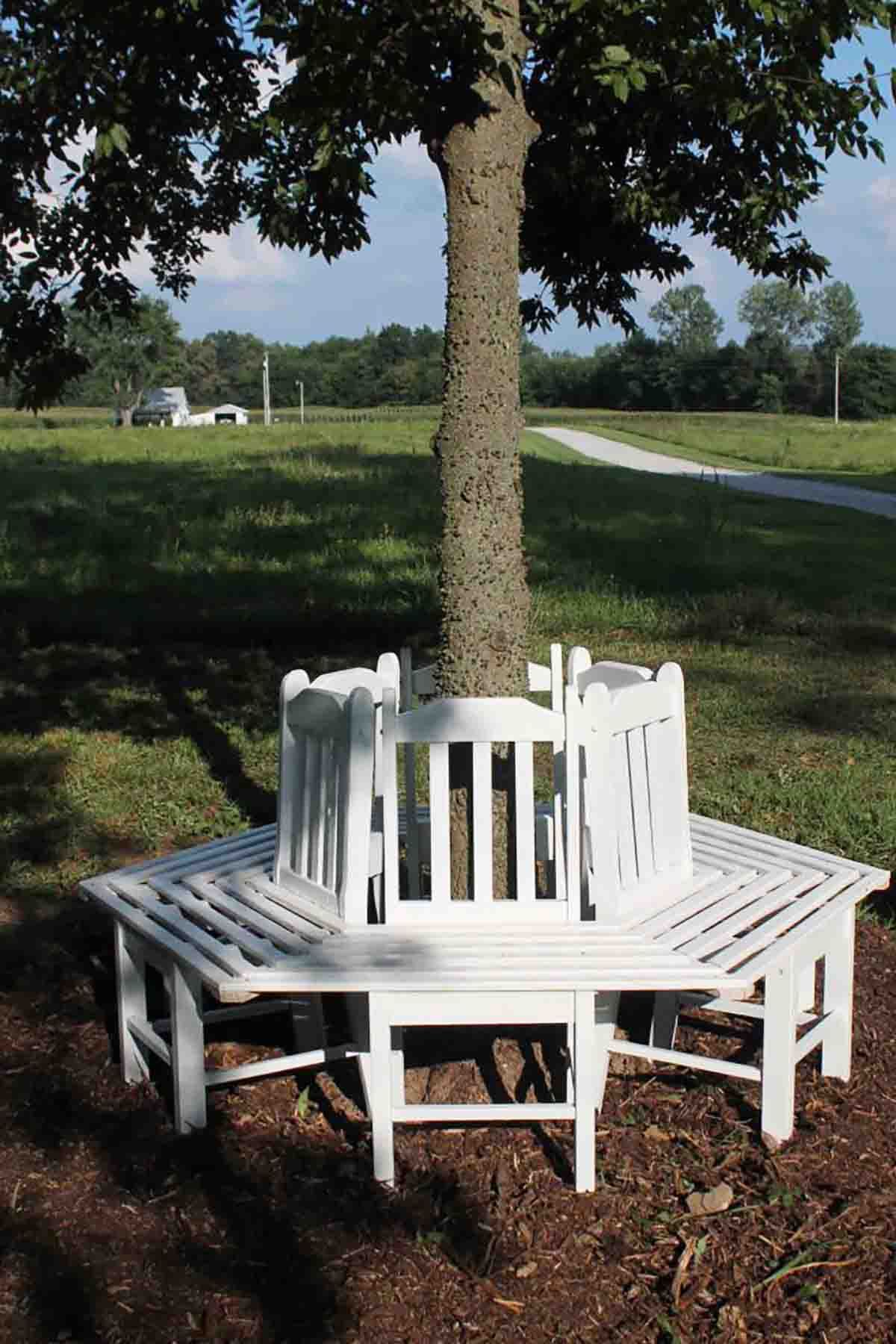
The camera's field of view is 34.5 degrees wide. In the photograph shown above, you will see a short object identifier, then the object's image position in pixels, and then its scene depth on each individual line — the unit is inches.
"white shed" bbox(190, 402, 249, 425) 3997.0
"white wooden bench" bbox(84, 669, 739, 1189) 118.4
